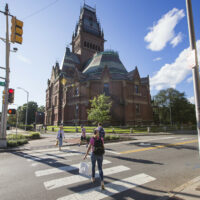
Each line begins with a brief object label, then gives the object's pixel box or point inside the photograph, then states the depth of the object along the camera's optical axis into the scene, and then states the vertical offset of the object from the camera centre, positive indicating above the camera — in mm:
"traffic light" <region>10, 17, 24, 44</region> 7543 +4729
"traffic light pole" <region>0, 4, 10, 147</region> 11172 +677
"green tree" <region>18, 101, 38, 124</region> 73438 +2032
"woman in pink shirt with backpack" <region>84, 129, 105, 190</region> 4402 -1128
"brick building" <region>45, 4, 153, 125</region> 35844 +6745
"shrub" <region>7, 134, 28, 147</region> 11773 -2296
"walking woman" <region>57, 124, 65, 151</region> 10516 -1463
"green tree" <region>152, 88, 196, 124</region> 41438 +1909
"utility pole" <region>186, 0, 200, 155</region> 3825 +1330
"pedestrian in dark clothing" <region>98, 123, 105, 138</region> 9059 -1096
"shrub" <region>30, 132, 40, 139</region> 18428 -2537
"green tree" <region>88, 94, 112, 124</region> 21766 +118
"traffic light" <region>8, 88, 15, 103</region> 11515 +1847
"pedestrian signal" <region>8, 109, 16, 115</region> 11570 +502
